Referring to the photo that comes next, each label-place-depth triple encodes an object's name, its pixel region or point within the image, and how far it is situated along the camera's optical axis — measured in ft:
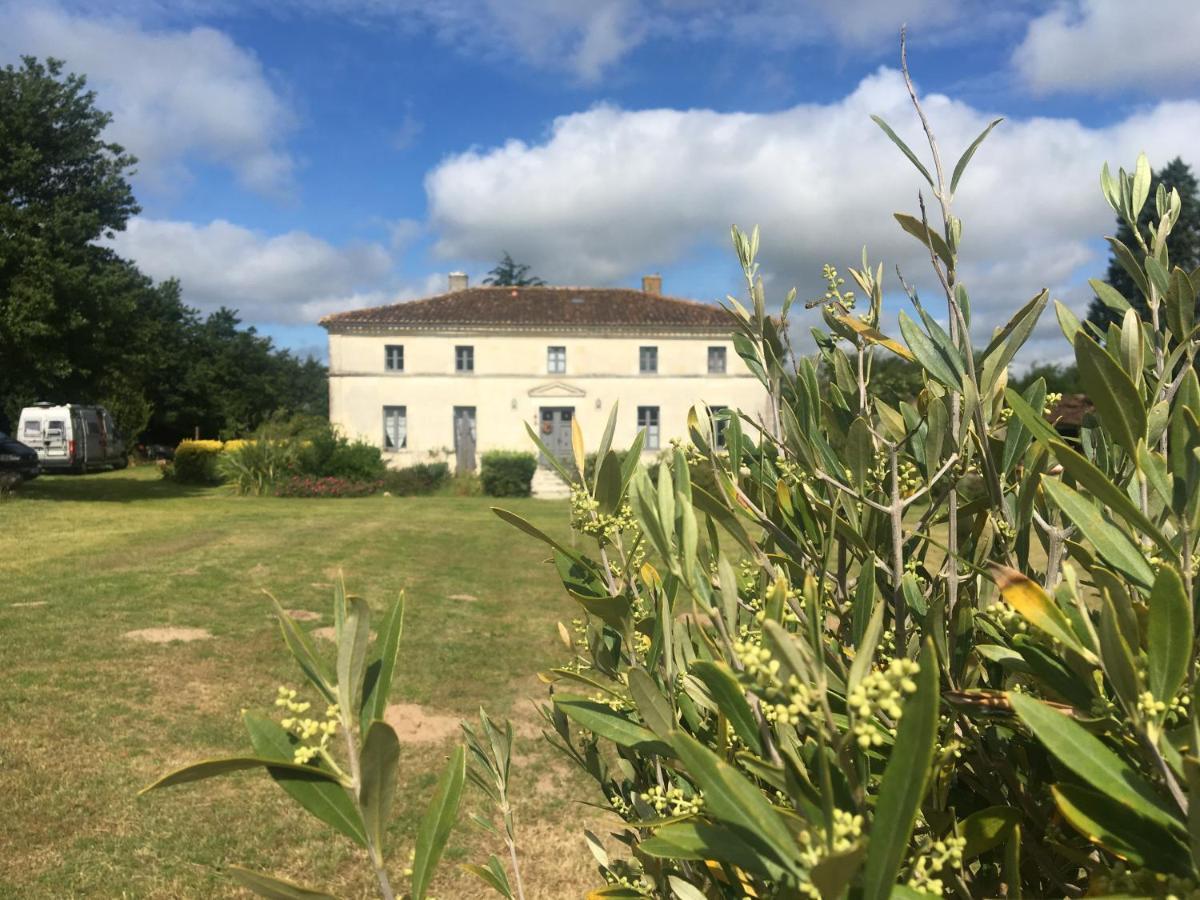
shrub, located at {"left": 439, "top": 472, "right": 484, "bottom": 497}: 94.02
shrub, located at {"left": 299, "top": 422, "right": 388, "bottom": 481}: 89.61
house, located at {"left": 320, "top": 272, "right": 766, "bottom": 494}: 104.53
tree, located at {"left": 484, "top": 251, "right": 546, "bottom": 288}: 187.52
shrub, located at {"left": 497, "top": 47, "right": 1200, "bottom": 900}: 2.43
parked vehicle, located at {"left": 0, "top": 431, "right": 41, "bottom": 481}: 75.41
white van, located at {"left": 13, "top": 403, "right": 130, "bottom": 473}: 104.83
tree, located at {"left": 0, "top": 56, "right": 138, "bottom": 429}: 60.39
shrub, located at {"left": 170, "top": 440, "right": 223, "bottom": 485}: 100.68
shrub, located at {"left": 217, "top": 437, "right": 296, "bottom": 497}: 85.35
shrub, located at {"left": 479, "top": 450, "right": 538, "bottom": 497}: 93.66
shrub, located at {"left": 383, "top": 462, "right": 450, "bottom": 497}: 92.38
